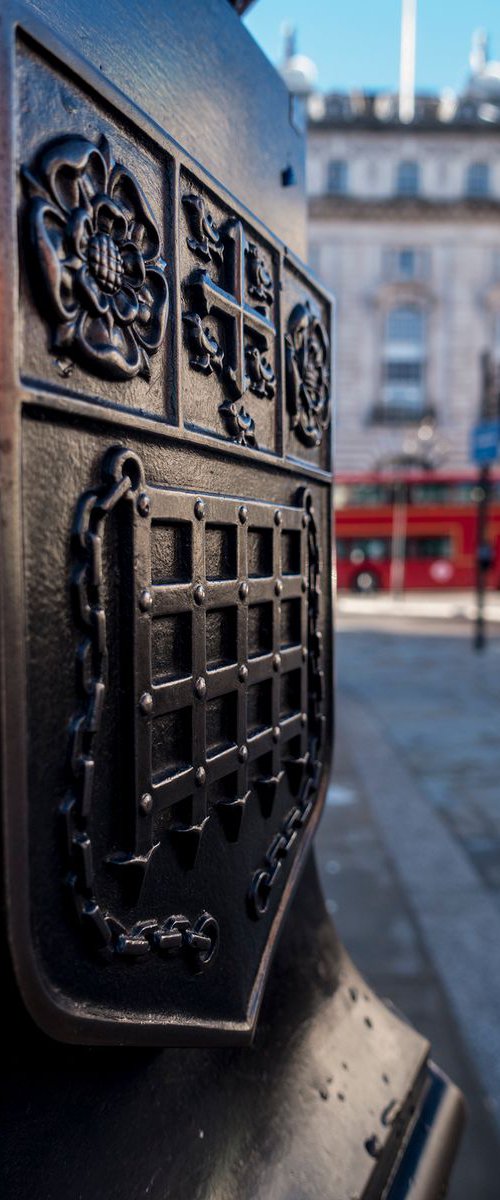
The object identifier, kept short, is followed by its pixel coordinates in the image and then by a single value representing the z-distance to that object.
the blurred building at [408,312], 20.20
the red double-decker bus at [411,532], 14.19
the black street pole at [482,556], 7.66
